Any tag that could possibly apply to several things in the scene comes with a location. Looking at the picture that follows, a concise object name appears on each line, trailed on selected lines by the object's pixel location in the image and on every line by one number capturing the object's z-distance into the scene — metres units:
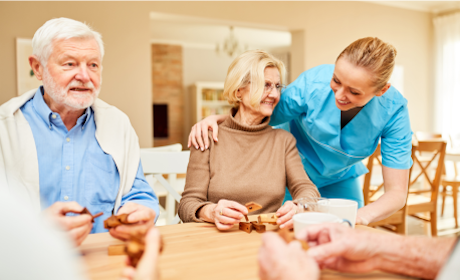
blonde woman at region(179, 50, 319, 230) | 1.33
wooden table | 0.65
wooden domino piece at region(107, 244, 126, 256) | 0.76
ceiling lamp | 5.93
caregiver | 1.22
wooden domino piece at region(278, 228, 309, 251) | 0.59
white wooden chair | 1.69
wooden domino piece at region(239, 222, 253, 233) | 0.94
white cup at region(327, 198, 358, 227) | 0.81
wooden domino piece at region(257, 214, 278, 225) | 0.95
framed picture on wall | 3.52
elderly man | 1.14
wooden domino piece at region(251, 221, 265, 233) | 0.92
